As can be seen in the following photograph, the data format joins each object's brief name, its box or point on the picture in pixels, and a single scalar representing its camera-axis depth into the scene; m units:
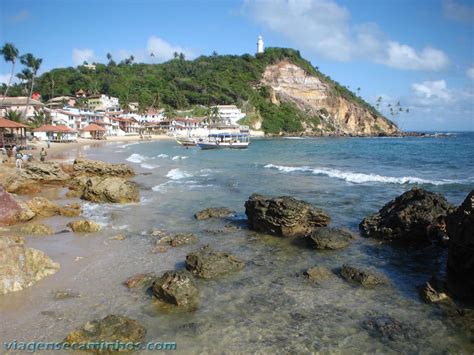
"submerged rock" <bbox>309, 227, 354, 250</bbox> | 11.47
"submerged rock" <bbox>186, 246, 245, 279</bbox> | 9.36
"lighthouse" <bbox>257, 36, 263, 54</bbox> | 181.00
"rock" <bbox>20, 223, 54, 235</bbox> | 12.33
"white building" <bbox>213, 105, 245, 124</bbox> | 130.88
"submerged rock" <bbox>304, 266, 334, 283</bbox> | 9.18
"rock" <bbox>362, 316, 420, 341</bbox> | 6.73
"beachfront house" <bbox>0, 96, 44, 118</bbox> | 68.38
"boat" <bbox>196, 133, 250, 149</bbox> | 67.81
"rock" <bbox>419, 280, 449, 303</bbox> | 7.98
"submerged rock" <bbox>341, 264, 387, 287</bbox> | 8.90
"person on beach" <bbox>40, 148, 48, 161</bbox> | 32.09
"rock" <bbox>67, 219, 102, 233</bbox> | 12.66
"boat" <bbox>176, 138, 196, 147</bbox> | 73.19
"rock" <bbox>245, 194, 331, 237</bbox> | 12.84
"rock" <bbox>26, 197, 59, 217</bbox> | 14.68
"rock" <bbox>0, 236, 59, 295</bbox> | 8.13
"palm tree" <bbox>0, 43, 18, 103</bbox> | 61.56
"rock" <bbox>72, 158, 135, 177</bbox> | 25.06
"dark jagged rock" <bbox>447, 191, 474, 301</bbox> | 8.14
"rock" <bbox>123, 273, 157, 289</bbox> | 8.63
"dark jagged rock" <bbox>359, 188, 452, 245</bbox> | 11.85
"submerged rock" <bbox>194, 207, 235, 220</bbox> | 15.35
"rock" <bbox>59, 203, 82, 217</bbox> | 14.97
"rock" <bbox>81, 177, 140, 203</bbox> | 17.75
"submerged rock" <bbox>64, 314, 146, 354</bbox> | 6.36
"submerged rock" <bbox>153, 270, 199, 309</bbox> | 7.75
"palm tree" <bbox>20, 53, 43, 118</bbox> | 68.75
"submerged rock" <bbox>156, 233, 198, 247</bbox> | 11.80
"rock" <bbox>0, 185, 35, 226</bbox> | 13.33
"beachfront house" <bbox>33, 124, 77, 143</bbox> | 61.91
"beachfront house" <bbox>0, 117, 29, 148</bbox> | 38.16
